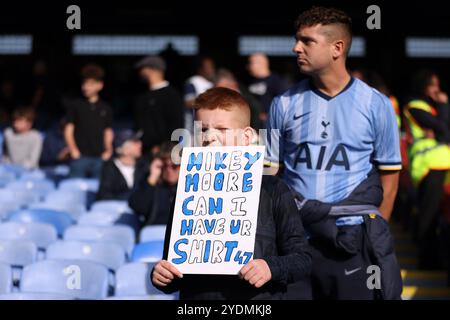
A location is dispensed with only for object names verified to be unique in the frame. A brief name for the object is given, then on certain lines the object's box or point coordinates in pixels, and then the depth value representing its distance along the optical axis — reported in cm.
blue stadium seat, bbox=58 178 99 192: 809
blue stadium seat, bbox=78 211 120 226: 670
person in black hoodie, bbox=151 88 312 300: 287
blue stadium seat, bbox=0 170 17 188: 849
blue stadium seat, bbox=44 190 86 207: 742
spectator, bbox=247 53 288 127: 845
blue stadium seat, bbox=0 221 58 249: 600
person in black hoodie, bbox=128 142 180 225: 654
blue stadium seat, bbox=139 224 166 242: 606
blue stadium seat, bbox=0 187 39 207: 746
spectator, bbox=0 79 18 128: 1348
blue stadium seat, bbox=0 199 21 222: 697
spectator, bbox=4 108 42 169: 968
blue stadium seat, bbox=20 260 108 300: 490
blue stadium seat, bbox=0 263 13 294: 482
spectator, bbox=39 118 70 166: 997
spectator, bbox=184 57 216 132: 868
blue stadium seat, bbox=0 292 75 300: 428
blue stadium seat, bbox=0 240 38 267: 542
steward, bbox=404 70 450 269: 673
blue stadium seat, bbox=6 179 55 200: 797
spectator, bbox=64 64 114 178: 880
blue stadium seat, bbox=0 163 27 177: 914
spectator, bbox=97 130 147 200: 762
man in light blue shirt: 353
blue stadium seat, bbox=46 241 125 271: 548
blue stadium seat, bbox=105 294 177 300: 438
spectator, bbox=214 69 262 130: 735
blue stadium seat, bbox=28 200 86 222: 716
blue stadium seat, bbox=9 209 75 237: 663
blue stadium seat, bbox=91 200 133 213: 709
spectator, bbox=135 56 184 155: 798
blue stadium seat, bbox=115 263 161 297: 498
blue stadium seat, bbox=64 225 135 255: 595
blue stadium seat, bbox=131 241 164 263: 551
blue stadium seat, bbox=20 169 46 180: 882
